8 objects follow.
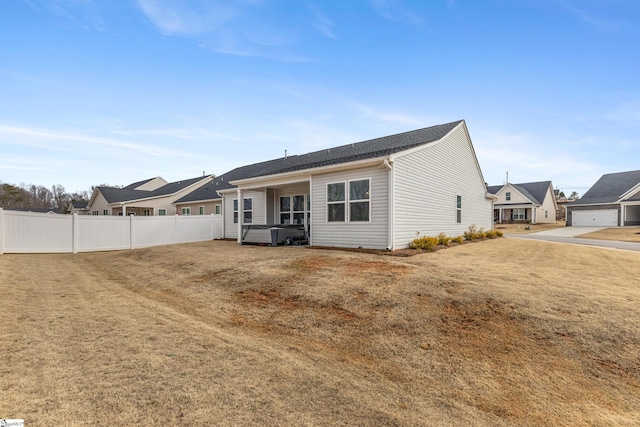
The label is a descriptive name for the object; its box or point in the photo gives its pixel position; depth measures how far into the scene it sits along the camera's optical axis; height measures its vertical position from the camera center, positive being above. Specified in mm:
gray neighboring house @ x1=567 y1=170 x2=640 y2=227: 29281 +736
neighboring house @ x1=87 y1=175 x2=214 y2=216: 28141 +1310
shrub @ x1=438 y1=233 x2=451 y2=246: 12211 -1207
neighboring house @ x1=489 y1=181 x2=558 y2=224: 39781 +1059
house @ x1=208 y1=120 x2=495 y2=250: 10312 +781
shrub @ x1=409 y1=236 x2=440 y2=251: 10609 -1180
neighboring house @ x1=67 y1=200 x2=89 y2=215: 37662 +689
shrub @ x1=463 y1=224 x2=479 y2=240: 15553 -1213
